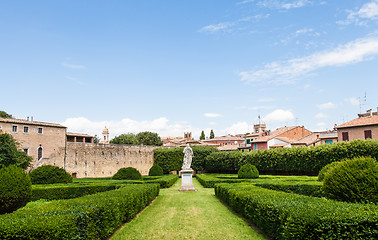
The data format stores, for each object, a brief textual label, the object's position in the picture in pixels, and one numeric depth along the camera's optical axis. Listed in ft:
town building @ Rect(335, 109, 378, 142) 111.04
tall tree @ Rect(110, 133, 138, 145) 227.20
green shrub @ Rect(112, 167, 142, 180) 73.82
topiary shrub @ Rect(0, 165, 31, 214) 32.12
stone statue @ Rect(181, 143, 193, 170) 61.62
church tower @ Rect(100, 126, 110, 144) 312.38
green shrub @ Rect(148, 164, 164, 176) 96.22
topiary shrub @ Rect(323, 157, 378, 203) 26.58
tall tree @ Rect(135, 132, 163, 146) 229.25
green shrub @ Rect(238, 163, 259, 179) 74.74
